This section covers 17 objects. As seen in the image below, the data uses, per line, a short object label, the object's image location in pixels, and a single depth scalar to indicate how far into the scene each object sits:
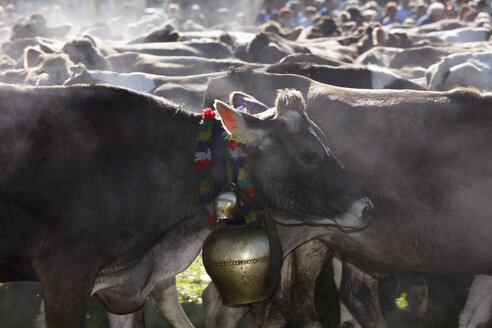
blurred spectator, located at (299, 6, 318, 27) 20.54
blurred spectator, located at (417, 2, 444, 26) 17.31
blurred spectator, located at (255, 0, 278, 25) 20.82
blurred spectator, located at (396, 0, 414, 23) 19.09
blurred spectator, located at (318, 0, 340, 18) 20.33
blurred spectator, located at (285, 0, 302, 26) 21.00
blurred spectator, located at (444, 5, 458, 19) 17.88
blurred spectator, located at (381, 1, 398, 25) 18.36
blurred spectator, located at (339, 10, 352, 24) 18.88
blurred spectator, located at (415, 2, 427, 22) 18.20
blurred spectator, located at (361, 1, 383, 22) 19.18
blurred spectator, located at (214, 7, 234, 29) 26.71
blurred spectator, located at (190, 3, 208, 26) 26.53
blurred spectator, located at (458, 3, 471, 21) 17.25
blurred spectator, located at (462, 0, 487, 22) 16.64
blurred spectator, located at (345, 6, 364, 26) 18.55
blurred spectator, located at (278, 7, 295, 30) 18.89
